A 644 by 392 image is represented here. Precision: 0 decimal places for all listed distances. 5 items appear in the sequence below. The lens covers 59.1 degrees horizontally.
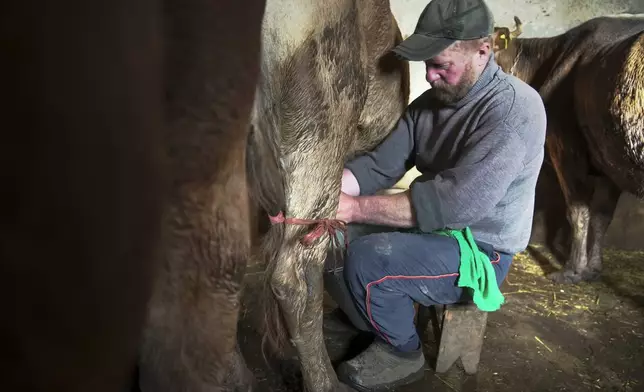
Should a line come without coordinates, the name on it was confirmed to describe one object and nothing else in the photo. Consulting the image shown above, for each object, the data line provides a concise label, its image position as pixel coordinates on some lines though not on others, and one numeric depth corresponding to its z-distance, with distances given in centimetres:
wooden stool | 218
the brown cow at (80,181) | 37
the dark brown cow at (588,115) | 277
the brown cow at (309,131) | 152
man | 189
